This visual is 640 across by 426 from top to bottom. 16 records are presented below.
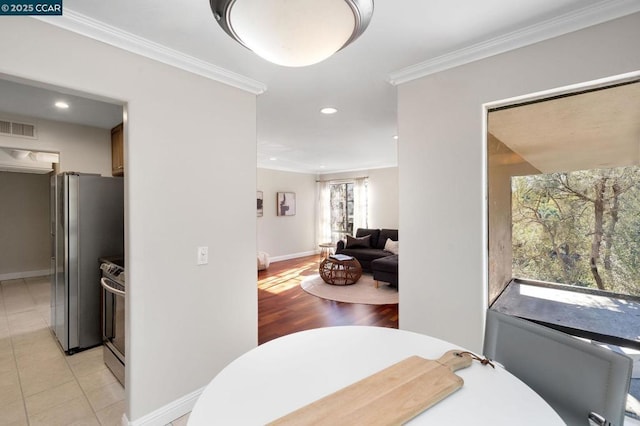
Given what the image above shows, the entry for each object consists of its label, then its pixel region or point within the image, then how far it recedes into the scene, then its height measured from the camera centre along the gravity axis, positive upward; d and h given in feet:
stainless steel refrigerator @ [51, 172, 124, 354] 8.80 -1.18
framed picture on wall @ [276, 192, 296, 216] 24.11 +0.38
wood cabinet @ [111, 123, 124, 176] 10.86 +2.27
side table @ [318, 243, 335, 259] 26.11 -4.08
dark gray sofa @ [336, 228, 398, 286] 19.10 -2.76
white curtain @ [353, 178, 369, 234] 24.32 +0.54
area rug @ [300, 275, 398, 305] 13.93 -4.44
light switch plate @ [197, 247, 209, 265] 6.69 -1.11
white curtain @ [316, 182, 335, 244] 26.88 -0.53
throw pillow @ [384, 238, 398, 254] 19.25 -2.57
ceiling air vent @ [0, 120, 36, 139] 10.03 +2.85
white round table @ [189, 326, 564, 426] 2.66 -1.92
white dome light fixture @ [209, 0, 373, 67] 2.66 +1.85
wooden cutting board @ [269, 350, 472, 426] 2.57 -1.88
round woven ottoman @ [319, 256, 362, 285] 16.57 -3.68
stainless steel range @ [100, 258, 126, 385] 7.48 -3.09
